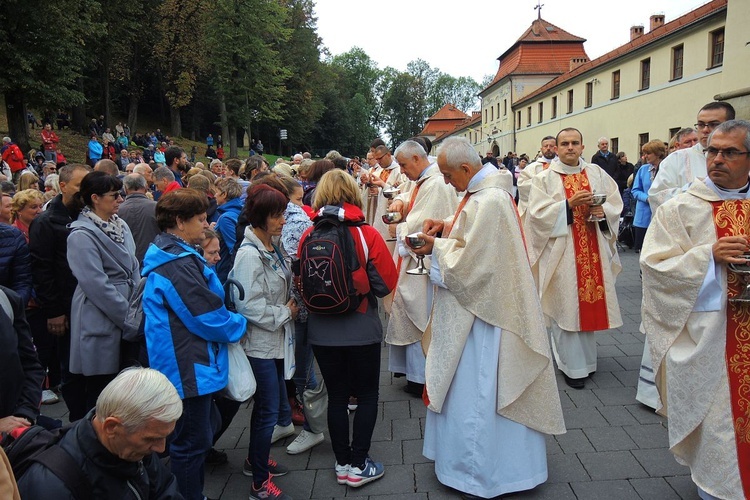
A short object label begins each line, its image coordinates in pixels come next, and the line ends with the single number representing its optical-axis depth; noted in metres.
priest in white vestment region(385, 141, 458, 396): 5.11
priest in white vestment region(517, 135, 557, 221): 6.05
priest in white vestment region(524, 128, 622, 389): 5.25
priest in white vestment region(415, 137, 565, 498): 3.37
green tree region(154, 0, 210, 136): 37.94
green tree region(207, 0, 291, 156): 38.44
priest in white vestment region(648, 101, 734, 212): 4.90
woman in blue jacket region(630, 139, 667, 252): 8.45
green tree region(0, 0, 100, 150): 21.77
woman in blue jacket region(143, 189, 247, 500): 2.98
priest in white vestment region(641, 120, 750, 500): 3.06
